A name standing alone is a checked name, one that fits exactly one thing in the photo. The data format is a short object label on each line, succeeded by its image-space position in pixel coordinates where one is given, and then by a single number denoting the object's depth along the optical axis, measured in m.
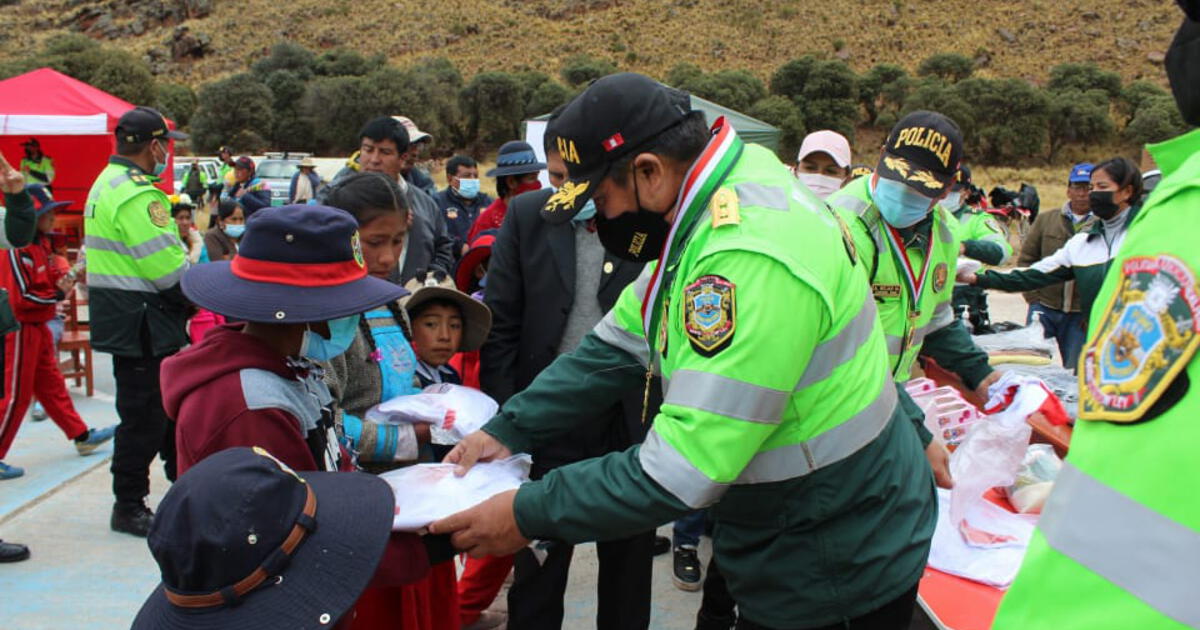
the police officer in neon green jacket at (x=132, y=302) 4.41
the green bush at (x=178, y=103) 40.25
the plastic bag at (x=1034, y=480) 2.98
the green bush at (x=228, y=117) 36.62
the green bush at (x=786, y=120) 34.19
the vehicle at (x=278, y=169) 19.73
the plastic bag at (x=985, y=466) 2.80
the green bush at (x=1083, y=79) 40.31
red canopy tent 10.34
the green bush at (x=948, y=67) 44.62
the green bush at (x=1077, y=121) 35.16
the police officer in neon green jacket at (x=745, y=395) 1.56
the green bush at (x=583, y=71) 44.05
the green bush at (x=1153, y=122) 28.20
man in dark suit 3.06
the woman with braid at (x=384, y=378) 2.41
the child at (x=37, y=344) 4.85
